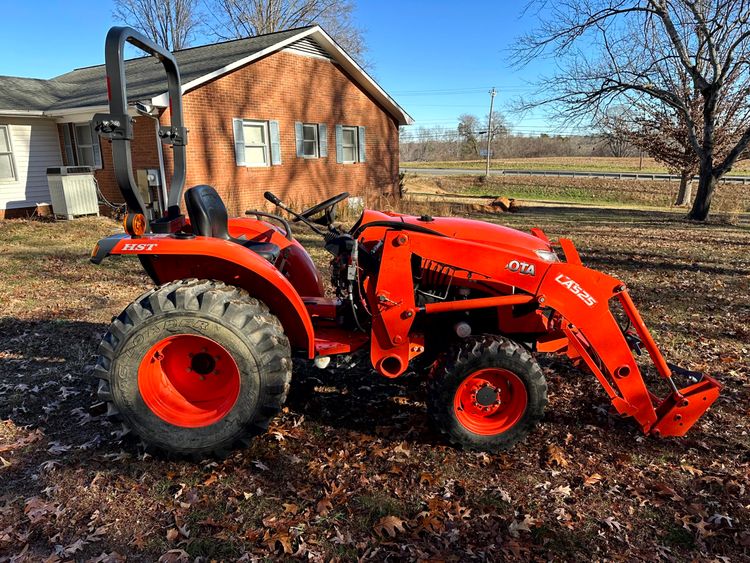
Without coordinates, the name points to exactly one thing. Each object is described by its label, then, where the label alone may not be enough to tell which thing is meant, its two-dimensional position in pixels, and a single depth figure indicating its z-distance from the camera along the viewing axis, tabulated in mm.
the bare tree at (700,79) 13945
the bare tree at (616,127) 17734
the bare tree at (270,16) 29938
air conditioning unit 12102
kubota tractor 2914
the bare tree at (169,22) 33562
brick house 12594
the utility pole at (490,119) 43459
